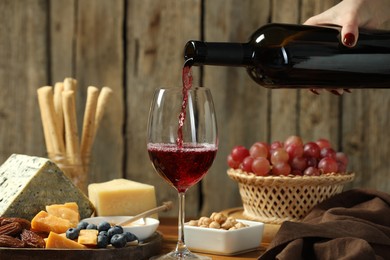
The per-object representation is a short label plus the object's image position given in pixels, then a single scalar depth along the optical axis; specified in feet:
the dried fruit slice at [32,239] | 4.62
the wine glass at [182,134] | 4.67
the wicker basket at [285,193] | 5.34
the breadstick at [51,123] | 5.84
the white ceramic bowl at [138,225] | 4.91
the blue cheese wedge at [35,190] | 5.07
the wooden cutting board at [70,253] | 4.56
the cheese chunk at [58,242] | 4.61
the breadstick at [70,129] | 5.83
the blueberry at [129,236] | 4.75
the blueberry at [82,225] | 4.78
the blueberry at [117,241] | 4.68
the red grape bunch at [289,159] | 5.40
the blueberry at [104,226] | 4.74
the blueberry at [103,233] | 4.70
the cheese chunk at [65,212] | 4.96
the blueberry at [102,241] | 4.68
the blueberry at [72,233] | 4.71
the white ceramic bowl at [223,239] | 4.86
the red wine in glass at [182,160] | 4.67
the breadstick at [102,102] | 6.10
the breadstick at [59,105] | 5.96
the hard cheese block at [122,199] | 5.30
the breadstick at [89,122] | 5.95
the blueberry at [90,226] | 4.78
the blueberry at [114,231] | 4.72
